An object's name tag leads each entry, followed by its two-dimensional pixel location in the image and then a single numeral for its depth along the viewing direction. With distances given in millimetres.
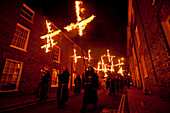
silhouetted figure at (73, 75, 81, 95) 9461
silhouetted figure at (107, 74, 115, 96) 8758
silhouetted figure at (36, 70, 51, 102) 5726
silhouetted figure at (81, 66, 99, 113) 3786
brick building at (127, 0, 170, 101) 3704
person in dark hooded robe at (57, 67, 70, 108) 4520
